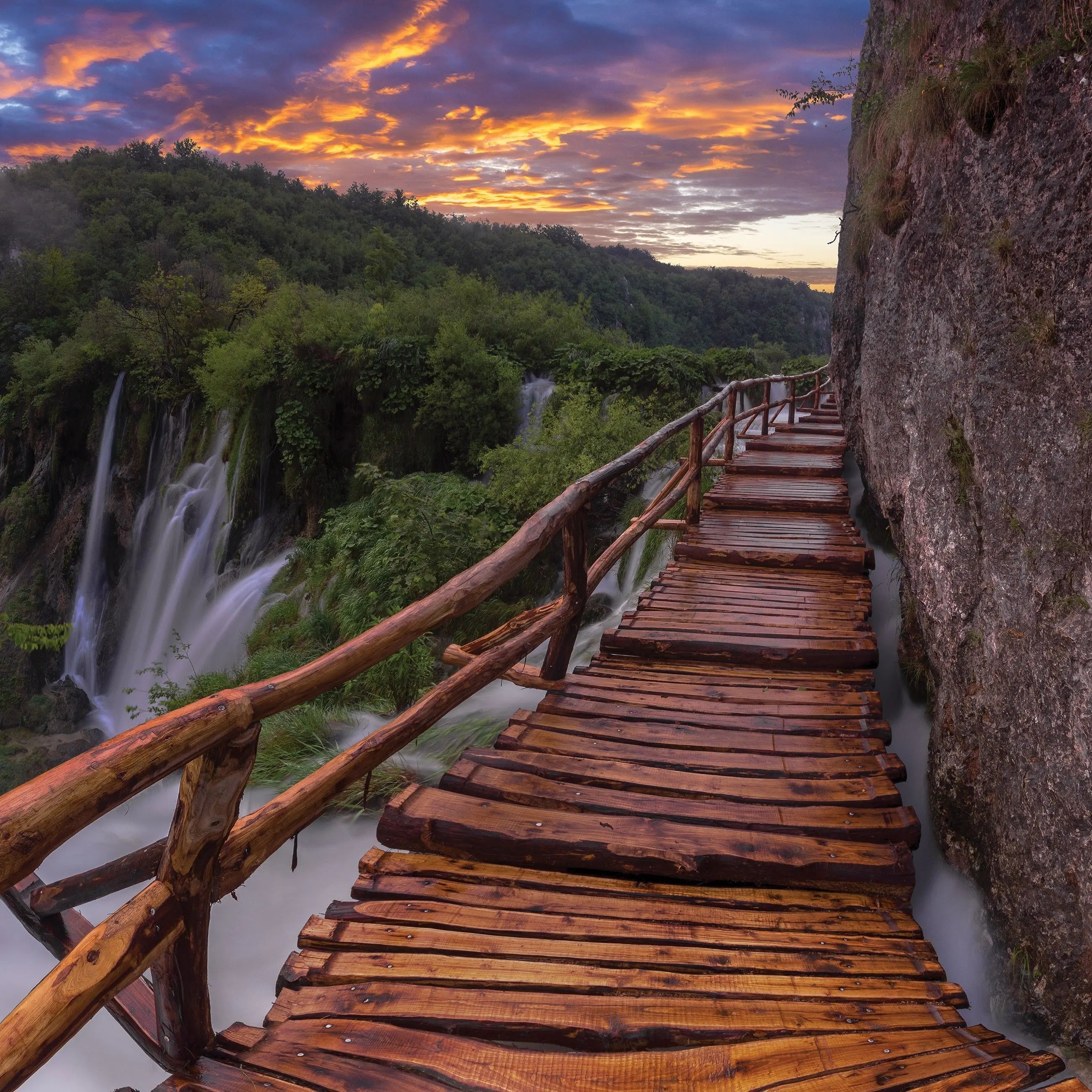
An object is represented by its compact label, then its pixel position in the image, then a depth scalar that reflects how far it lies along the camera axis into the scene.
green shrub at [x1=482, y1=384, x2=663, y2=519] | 12.10
